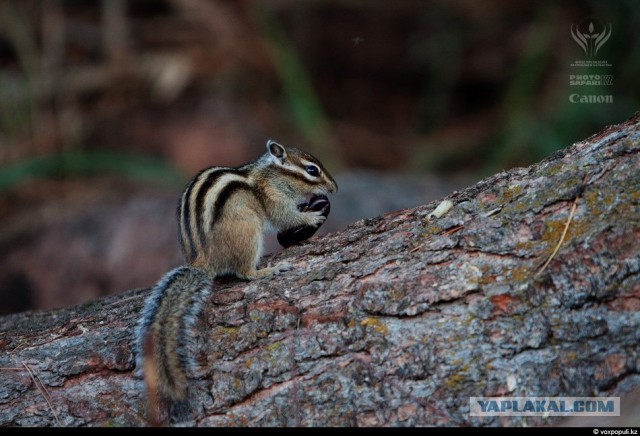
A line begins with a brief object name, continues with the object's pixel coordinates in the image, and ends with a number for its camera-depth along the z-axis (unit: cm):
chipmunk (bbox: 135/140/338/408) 617
